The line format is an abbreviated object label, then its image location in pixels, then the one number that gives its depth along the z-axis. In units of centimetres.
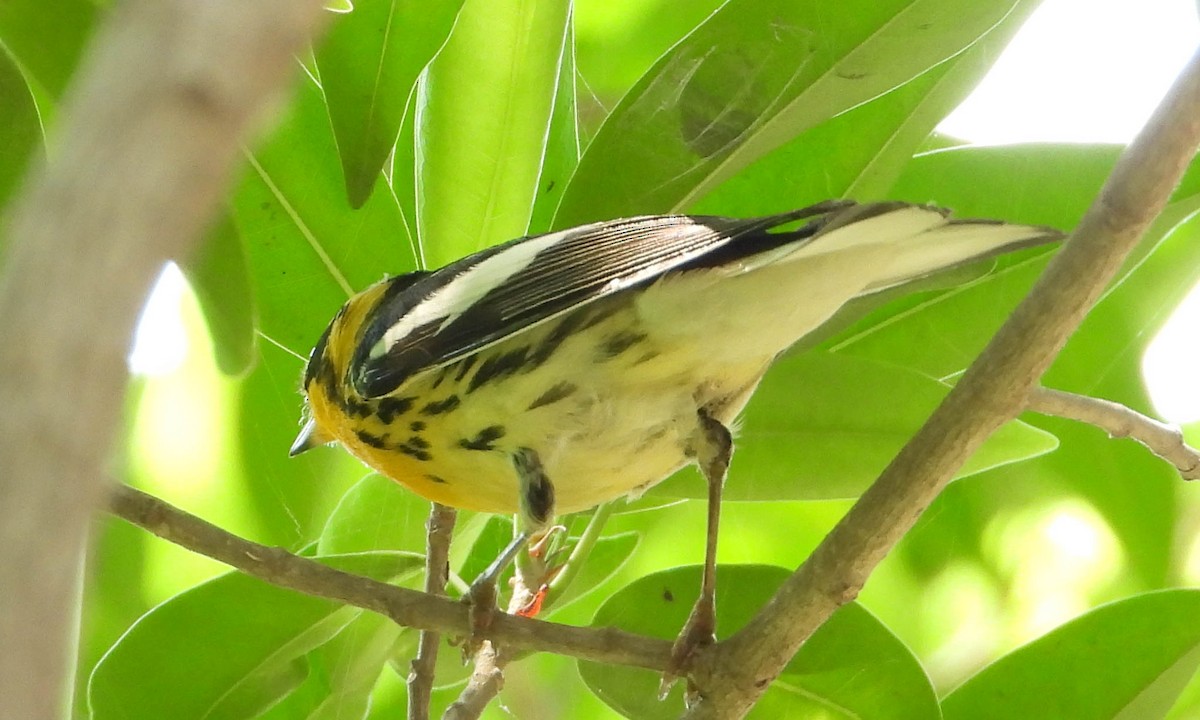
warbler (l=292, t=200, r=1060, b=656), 234
